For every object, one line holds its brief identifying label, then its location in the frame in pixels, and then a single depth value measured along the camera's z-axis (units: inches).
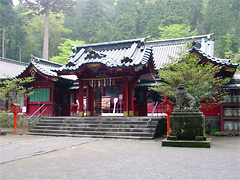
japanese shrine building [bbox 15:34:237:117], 541.6
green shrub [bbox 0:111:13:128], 711.1
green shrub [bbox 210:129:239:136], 509.5
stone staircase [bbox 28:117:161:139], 463.5
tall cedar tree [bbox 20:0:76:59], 1455.5
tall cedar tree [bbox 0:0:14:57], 1407.7
